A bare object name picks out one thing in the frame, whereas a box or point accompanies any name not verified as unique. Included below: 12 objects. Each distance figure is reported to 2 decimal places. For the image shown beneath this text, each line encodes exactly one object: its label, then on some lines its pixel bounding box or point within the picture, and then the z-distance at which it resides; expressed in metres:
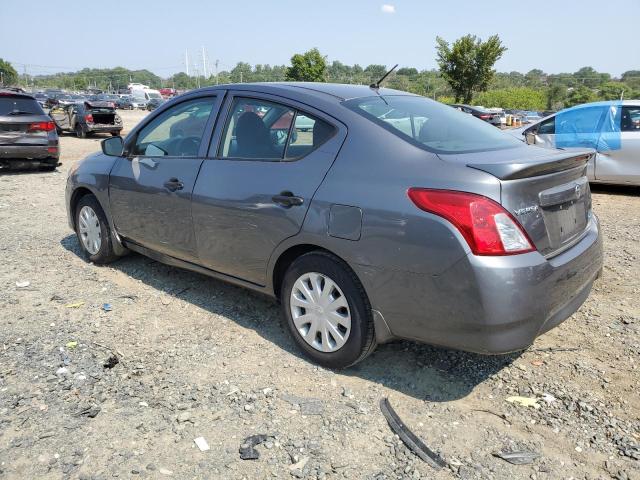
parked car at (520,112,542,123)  35.86
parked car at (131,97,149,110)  57.22
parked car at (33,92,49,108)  37.83
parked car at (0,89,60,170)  10.35
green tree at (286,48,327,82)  56.66
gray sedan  2.57
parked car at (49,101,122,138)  19.48
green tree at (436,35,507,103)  41.66
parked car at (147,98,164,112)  54.44
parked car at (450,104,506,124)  28.86
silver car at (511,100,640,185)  8.59
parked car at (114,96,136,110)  55.00
